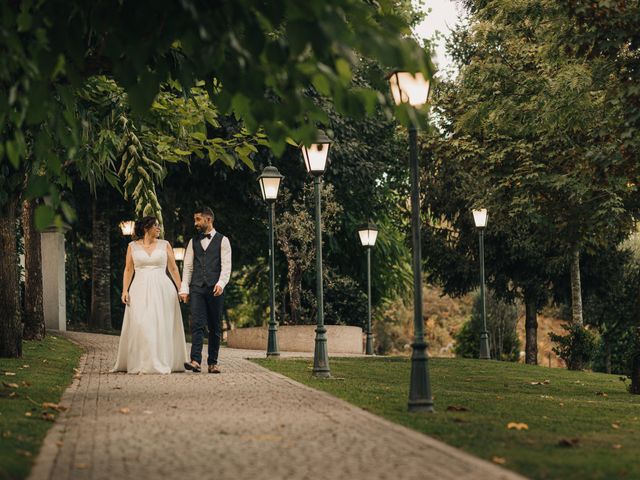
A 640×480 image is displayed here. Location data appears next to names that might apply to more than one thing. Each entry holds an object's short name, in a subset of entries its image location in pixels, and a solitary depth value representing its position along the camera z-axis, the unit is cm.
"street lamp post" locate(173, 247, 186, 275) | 4097
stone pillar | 3381
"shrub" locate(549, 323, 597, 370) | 3112
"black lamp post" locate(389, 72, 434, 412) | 1131
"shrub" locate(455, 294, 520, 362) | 4762
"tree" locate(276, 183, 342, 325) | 3328
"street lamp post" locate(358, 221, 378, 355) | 3316
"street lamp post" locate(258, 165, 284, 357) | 2348
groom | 1614
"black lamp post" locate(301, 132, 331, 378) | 1678
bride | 1622
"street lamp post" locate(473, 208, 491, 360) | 3109
